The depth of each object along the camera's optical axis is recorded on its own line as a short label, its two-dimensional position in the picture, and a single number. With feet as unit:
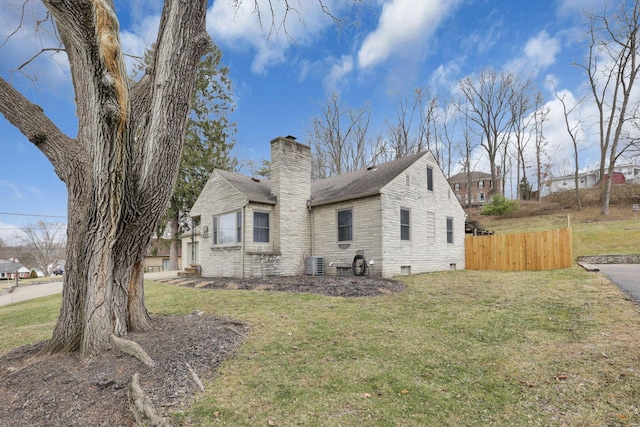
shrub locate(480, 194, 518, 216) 86.17
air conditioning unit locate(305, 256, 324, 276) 43.09
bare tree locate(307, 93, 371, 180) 97.71
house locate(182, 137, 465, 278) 39.83
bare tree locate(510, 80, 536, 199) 103.78
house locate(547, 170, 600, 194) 149.71
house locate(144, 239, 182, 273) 114.52
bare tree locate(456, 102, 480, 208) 109.19
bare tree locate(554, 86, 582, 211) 96.37
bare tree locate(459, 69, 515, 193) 105.81
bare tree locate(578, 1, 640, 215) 76.23
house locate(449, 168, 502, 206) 149.07
